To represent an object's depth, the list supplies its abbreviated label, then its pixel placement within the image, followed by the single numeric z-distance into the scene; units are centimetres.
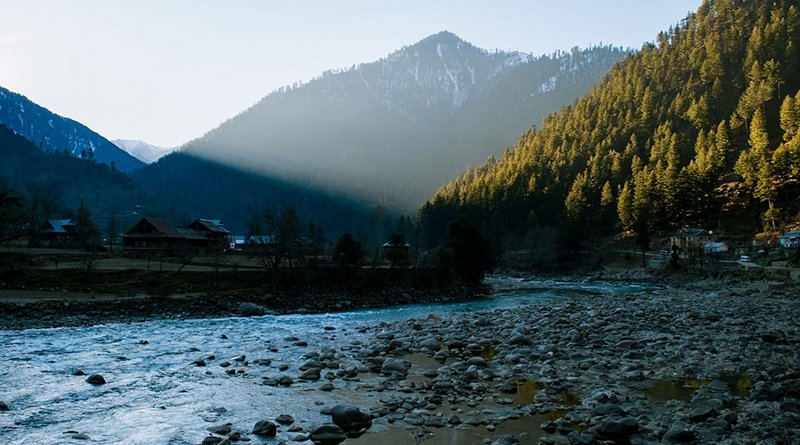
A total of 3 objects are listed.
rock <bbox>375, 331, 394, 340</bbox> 2056
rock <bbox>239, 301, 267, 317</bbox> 3269
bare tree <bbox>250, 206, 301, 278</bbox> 4295
